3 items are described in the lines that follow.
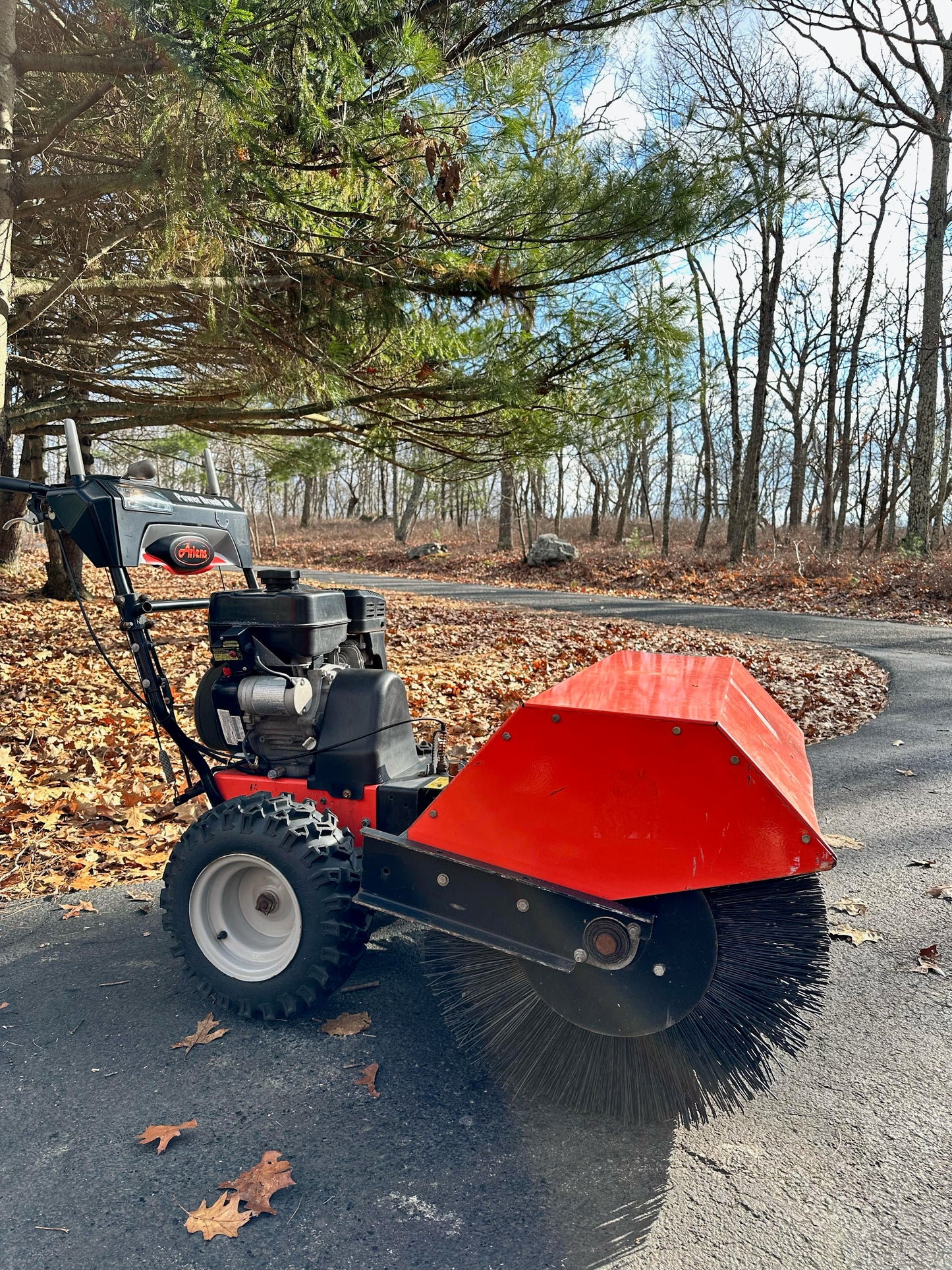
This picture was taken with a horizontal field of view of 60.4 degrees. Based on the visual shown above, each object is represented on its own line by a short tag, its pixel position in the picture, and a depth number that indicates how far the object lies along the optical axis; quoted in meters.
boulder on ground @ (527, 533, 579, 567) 21.83
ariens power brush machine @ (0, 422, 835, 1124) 1.98
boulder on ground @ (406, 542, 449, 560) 26.23
